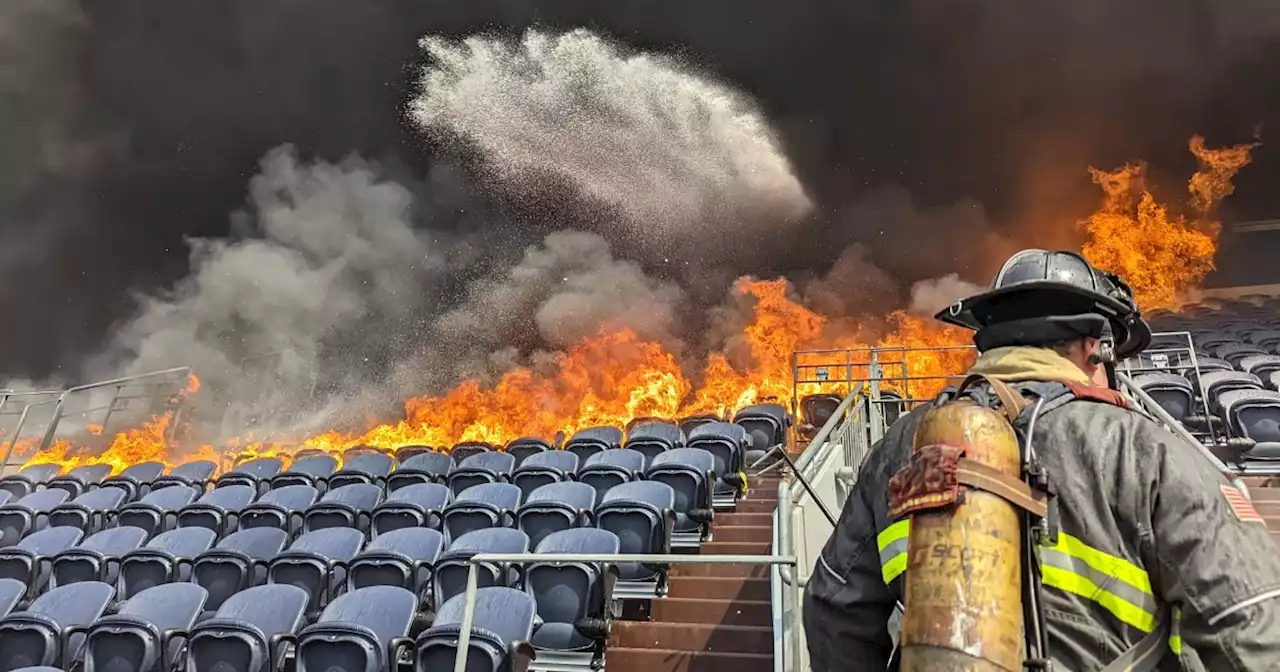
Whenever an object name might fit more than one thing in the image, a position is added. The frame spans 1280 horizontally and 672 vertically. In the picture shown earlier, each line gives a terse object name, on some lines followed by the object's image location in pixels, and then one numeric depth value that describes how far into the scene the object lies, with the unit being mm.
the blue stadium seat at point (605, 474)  7430
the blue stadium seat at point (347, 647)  4578
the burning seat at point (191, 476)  9773
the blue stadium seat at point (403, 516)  6867
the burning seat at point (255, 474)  9192
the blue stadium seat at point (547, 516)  6336
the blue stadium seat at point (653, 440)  8867
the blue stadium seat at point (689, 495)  6469
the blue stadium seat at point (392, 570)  5715
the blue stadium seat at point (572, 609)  4867
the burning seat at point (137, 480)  9734
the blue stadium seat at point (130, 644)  5047
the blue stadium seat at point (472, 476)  8172
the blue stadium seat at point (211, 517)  7734
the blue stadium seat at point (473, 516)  6648
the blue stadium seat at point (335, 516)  7227
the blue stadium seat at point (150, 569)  6397
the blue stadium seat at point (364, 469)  8664
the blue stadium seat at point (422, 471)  8422
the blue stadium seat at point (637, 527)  5625
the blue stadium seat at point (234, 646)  4789
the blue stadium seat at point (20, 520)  8289
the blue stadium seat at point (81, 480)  10016
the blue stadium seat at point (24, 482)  10148
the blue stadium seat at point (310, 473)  8977
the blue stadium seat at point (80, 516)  8398
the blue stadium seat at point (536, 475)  7785
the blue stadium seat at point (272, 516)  7461
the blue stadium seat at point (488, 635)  4371
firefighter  1149
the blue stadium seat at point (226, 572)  6148
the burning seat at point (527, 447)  9969
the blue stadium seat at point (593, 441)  9531
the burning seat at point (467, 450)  10320
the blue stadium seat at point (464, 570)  5535
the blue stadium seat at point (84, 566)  6707
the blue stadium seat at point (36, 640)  5172
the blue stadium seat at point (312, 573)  5891
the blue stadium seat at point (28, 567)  6738
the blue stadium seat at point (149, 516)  8039
